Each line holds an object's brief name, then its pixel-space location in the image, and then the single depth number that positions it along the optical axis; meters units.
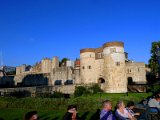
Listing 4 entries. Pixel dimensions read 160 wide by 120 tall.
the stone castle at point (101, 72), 22.86
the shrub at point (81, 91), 22.56
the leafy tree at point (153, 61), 26.17
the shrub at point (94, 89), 22.97
